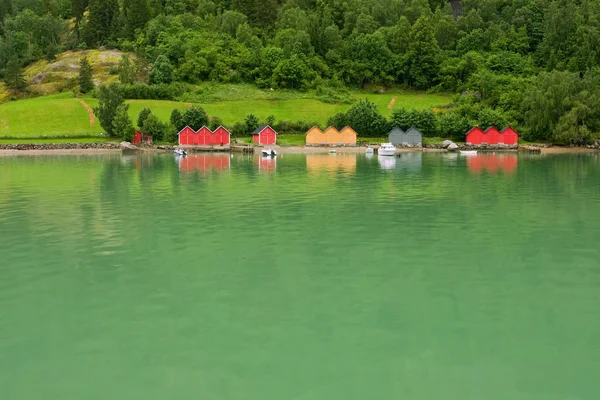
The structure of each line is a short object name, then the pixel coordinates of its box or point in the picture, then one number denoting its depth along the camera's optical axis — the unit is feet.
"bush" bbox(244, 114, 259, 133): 506.89
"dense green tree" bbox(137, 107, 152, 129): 473.26
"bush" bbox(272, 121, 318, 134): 515.09
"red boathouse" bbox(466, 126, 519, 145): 484.33
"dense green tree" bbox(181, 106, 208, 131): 479.41
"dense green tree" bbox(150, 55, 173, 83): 606.55
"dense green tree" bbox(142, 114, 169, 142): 467.11
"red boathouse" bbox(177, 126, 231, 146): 472.44
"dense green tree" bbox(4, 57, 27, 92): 611.55
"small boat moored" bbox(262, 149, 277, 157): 400.67
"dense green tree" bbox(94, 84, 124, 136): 472.03
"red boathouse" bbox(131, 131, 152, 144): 463.42
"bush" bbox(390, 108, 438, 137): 502.79
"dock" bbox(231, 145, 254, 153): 453.00
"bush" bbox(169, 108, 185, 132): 481.05
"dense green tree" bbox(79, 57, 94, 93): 584.81
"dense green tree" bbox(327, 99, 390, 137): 507.71
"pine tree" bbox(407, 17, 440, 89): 651.66
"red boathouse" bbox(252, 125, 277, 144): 479.41
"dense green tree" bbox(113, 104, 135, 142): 458.91
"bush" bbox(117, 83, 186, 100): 572.10
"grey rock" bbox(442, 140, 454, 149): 477.77
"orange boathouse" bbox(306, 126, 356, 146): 491.31
